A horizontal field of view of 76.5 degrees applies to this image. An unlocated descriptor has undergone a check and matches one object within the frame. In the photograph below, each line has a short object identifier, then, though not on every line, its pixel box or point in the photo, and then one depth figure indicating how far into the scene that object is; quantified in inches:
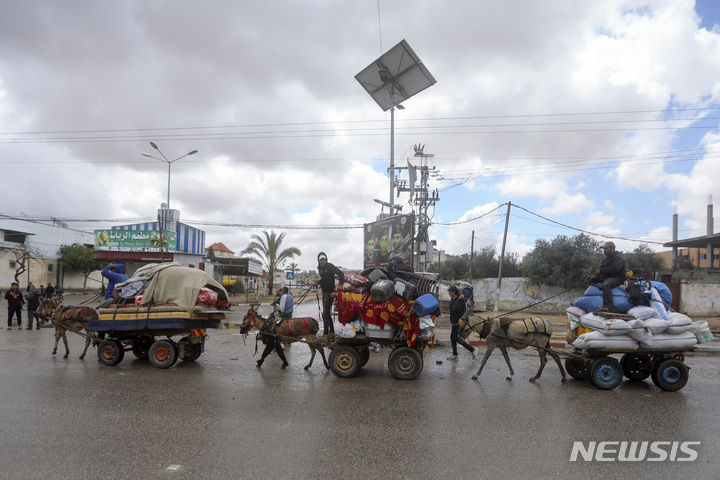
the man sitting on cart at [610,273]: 320.2
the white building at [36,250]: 1579.7
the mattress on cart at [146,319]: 360.8
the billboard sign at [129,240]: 1678.2
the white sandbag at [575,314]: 337.1
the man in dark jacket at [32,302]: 634.2
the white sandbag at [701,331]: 310.5
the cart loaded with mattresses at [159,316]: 363.6
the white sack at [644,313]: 305.3
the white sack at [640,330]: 299.1
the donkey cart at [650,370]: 305.3
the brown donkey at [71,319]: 390.0
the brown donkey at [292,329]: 363.6
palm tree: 1476.4
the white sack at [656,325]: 300.7
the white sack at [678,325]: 303.0
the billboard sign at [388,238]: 956.0
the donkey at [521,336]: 335.3
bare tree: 1541.6
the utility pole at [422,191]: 1521.2
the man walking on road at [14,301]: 634.2
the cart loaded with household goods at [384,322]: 326.0
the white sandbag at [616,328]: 299.3
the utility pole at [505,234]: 987.3
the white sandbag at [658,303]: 310.2
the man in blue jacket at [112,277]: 408.2
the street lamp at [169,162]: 1093.0
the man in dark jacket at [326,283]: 401.4
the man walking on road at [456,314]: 426.6
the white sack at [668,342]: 301.7
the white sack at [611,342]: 302.7
